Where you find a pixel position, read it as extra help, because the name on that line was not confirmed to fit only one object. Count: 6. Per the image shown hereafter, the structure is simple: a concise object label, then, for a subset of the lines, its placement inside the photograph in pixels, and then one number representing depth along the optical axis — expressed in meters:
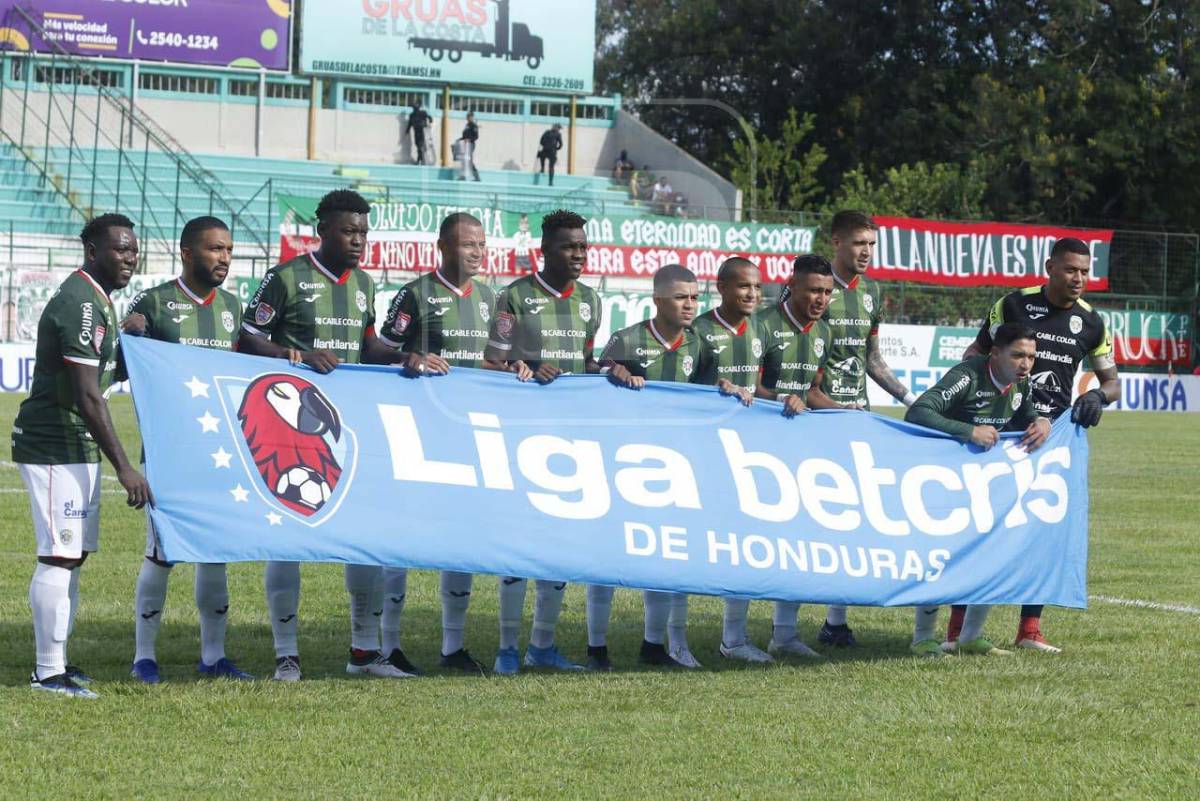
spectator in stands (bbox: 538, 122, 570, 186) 47.25
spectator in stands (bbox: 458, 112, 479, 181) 46.09
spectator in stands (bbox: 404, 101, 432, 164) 46.75
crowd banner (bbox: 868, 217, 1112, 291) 35.56
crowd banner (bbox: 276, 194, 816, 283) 33.81
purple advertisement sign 43.44
